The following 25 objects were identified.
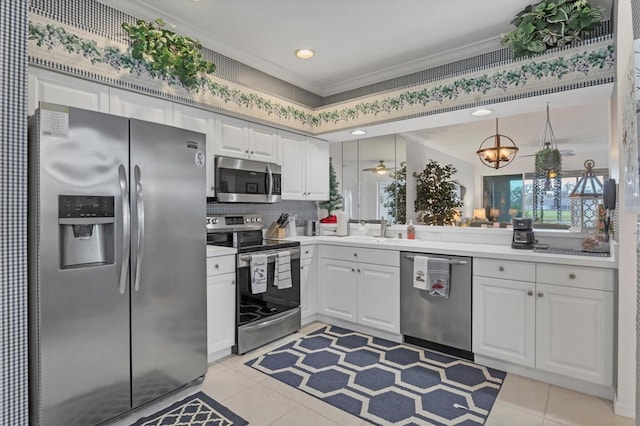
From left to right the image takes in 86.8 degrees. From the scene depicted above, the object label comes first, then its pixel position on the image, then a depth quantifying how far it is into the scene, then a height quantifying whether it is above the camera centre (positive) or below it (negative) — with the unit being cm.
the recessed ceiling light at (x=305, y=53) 311 +148
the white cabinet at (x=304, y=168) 364 +50
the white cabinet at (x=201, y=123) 265 +72
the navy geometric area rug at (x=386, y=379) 209 -122
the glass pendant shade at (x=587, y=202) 257 +8
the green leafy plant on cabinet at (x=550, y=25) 223 +127
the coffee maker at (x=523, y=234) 274 -19
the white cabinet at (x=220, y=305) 263 -75
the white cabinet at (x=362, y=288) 313 -76
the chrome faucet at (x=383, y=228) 387 -20
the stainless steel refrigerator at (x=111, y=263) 167 -29
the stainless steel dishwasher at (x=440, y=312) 273 -85
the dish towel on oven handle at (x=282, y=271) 309 -55
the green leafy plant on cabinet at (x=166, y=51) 227 +112
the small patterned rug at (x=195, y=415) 197 -123
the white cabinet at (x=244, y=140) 297 +67
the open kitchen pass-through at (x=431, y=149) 404 +83
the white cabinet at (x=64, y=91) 193 +73
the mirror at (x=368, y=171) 446 +54
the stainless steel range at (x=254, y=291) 285 -69
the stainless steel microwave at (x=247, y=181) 294 +29
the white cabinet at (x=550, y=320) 218 -76
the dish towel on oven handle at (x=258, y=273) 288 -53
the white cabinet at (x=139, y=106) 228 +75
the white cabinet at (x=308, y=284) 345 -76
